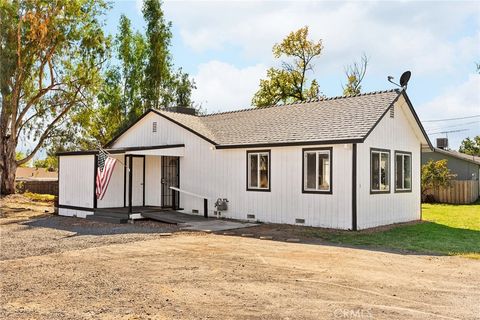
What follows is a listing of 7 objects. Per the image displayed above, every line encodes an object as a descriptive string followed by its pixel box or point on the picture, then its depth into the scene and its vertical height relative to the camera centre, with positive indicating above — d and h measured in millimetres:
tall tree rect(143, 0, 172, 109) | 35062 +9928
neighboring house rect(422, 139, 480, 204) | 26891 -22
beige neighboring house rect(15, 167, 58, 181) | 55506 +696
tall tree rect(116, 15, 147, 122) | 35406 +8948
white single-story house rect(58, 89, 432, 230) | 13891 +466
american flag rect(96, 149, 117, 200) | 15283 +125
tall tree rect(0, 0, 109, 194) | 24172 +6443
